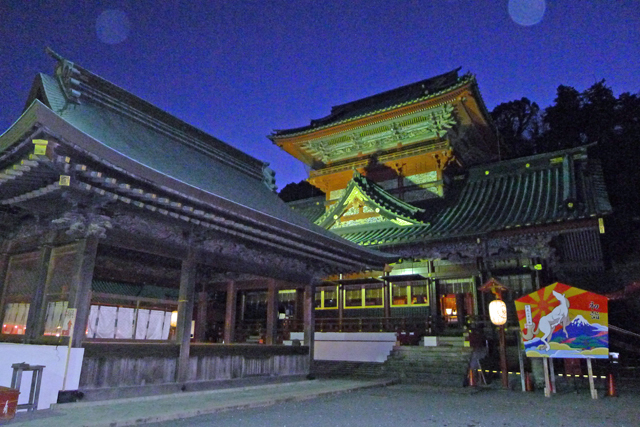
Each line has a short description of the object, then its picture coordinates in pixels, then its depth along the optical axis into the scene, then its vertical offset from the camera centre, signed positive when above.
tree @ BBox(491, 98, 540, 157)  45.28 +22.35
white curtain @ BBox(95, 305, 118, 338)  10.40 -0.07
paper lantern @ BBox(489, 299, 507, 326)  13.66 +0.41
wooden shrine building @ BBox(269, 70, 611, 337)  17.03 +4.96
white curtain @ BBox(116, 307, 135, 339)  10.56 -0.09
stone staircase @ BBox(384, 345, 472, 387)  14.26 -1.40
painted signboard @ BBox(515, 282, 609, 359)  11.23 +0.10
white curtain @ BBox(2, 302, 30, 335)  9.61 -0.01
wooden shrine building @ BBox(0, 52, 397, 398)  7.68 +1.97
